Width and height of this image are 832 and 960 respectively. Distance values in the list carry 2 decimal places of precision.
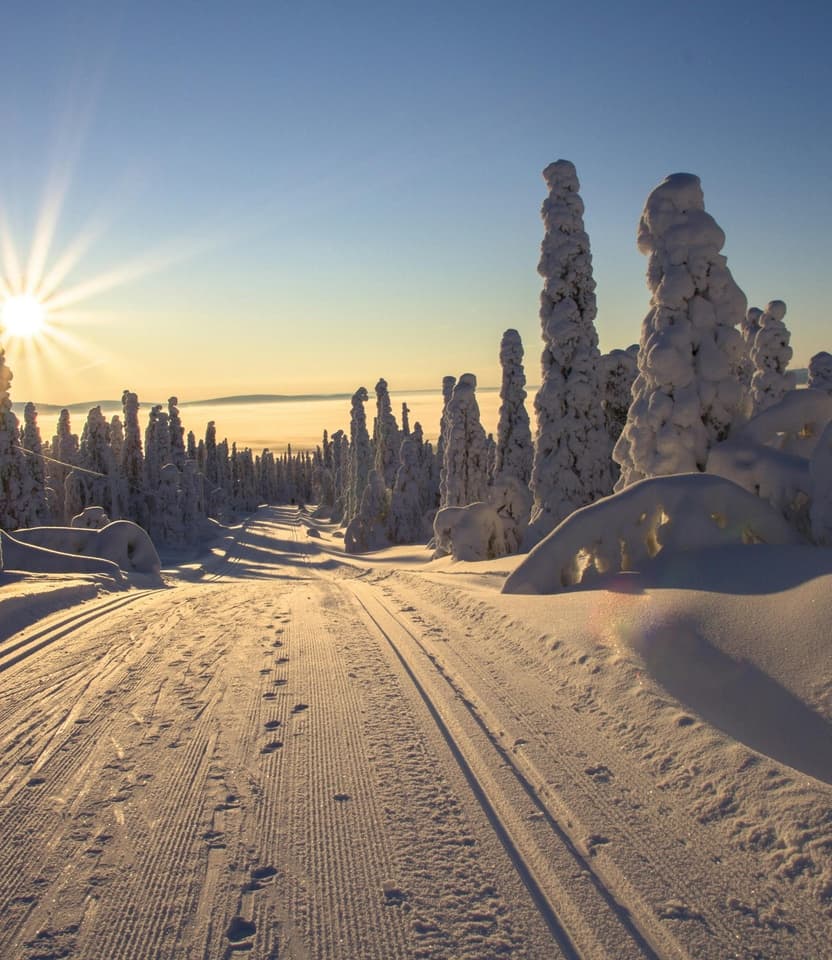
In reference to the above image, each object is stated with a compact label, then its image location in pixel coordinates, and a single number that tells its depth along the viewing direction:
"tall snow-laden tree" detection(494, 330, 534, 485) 31.89
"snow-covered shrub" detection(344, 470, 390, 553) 48.38
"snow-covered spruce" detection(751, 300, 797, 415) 30.36
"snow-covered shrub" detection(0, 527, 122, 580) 18.84
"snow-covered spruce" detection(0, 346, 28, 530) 34.25
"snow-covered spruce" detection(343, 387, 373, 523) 62.97
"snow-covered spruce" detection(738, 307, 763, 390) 34.19
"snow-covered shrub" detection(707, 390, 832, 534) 9.66
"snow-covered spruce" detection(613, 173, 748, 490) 12.68
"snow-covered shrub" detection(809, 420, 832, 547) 8.48
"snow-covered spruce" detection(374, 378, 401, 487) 63.00
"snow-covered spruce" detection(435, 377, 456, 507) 43.96
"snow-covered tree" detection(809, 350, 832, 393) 28.70
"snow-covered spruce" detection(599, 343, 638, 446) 27.22
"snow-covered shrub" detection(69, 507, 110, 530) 35.28
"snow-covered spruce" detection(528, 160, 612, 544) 22.53
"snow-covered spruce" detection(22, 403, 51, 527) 35.62
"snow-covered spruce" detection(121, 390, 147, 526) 68.69
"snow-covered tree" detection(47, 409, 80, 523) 79.09
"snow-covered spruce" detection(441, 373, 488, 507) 39.59
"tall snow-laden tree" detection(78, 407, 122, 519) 64.69
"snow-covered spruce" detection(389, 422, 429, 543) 48.66
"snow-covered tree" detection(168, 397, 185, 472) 66.62
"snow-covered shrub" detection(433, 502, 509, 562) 26.31
